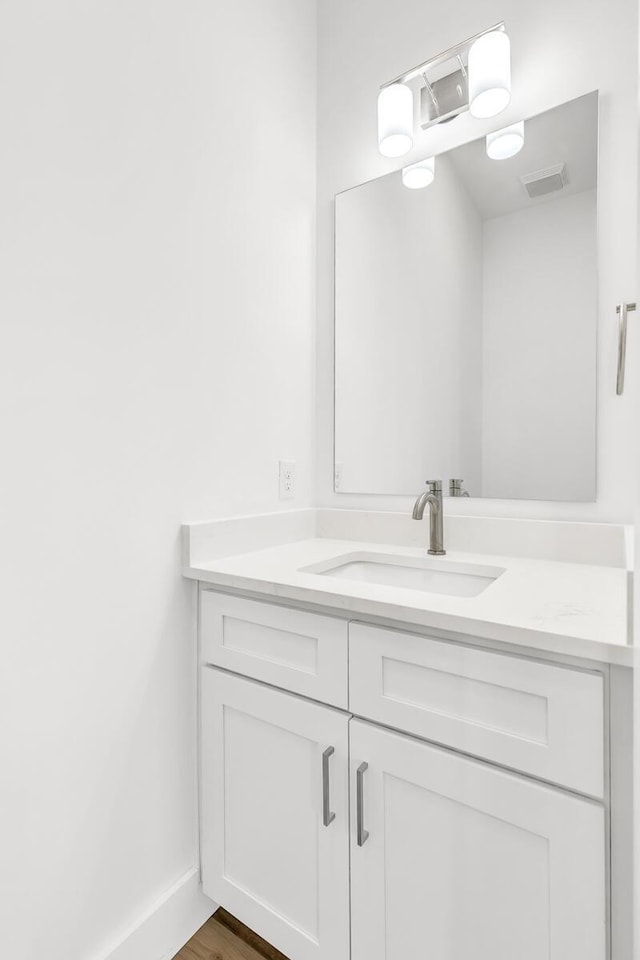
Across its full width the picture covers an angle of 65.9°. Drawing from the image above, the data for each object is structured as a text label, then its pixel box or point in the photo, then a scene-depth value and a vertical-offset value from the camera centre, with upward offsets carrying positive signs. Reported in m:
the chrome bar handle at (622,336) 1.10 +0.31
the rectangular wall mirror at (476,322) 1.19 +0.43
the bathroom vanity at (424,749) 0.68 -0.45
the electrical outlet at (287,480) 1.47 -0.01
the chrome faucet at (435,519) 1.27 -0.11
